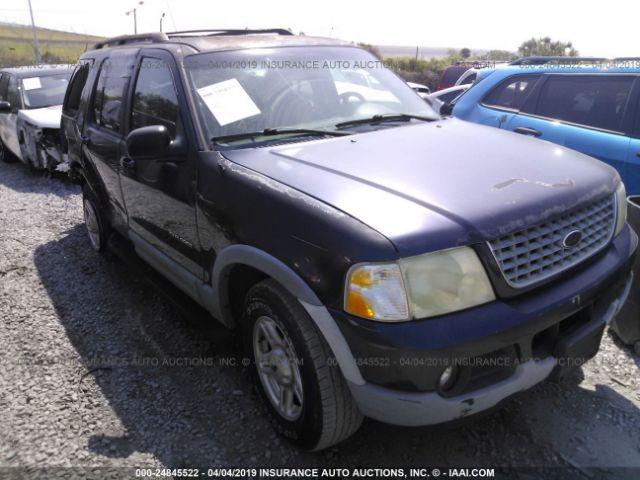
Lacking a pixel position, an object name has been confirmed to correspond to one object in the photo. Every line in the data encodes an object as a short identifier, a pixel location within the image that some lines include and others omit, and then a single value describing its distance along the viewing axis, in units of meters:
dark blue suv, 1.85
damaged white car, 7.72
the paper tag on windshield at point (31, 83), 8.79
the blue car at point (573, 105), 4.17
